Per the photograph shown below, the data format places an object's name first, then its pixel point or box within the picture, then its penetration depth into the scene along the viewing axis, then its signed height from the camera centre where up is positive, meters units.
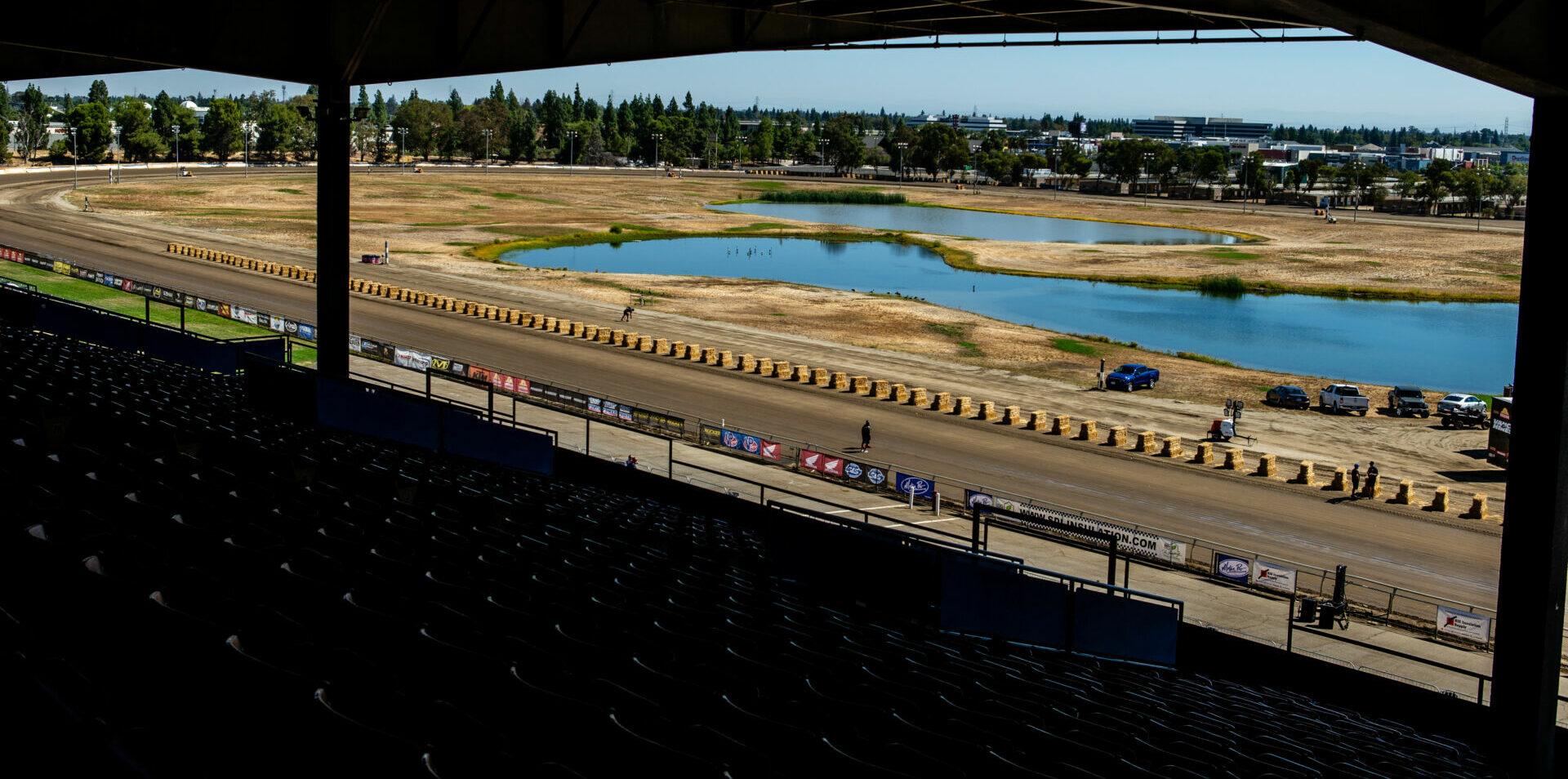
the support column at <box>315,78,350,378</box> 25.72 -0.62
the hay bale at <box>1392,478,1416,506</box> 36.12 -6.94
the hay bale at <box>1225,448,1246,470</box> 39.34 -6.59
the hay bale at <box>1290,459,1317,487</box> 37.81 -6.78
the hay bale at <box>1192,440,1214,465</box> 39.88 -6.57
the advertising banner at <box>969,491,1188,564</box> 29.05 -6.99
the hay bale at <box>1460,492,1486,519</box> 34.94 -6.97
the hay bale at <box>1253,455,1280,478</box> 38.69 -6.67
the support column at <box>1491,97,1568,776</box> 13.41 -2.78
